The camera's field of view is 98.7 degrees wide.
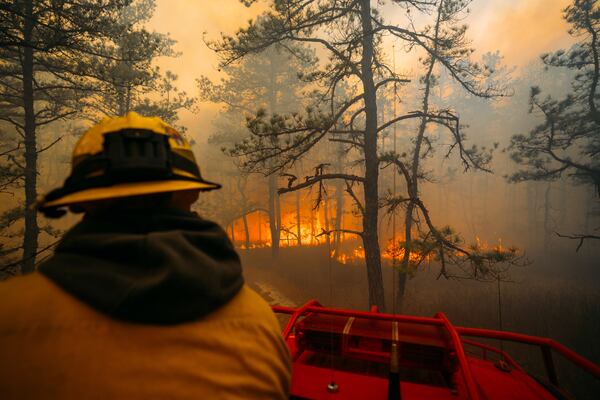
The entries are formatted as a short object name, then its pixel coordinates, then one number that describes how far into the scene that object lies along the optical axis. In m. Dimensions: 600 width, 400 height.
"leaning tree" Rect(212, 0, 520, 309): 6.63
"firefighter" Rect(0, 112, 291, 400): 0.80
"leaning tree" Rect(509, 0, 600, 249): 9.48
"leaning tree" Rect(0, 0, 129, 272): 5.86
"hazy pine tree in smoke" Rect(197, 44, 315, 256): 18.56
